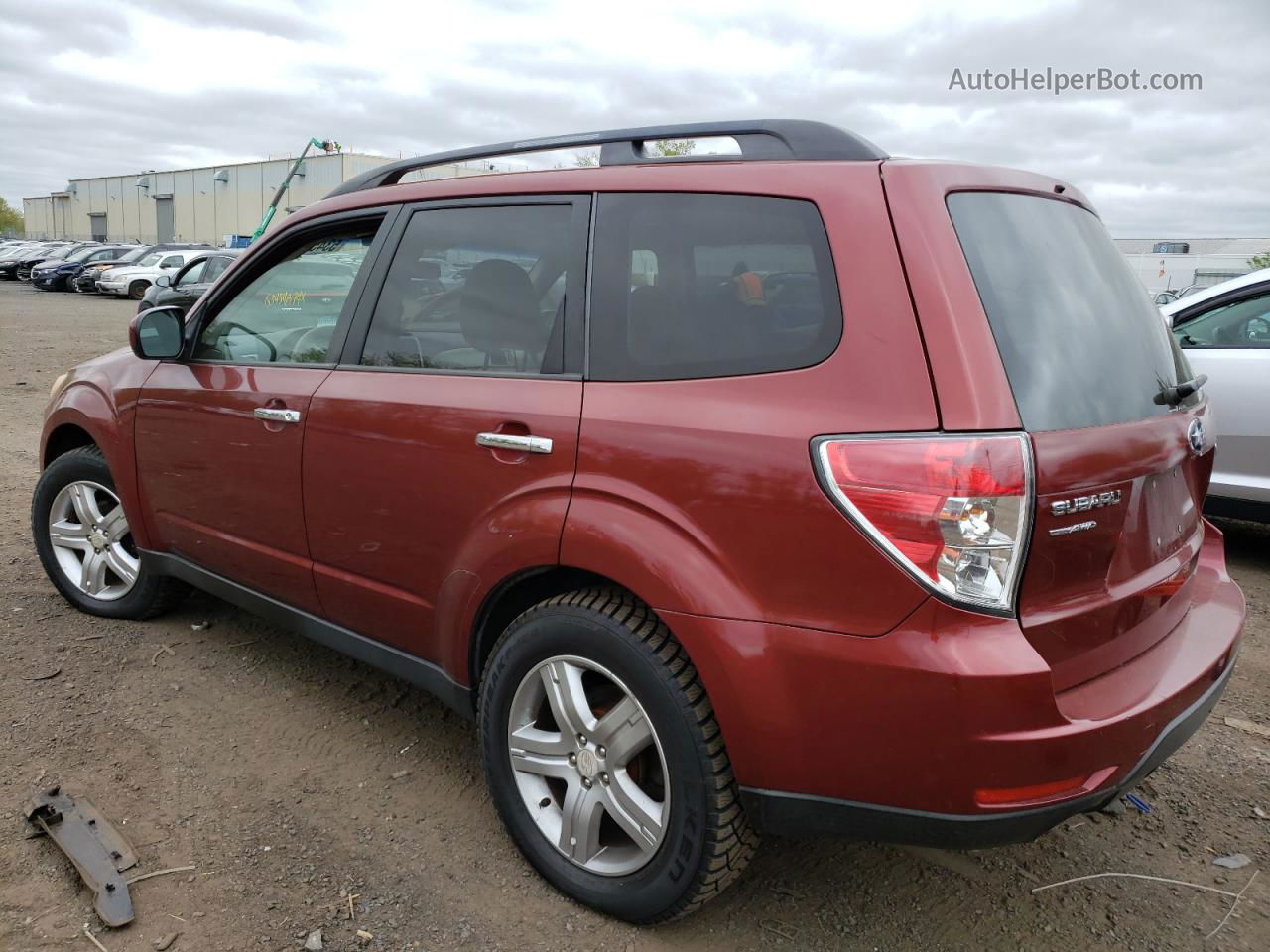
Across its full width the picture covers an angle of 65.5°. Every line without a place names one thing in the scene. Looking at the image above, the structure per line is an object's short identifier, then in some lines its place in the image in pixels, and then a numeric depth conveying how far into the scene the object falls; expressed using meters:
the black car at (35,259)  41.17
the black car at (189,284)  17.78
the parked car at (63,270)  35.47
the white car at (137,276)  30.67
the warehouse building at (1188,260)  66.25
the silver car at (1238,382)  5.30
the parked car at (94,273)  33.34
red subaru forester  1.87
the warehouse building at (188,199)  60.41
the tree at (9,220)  139.00
